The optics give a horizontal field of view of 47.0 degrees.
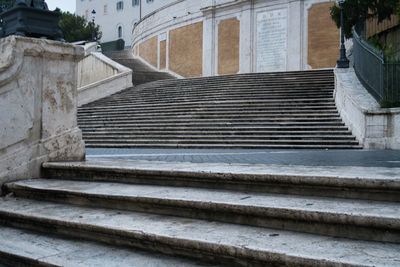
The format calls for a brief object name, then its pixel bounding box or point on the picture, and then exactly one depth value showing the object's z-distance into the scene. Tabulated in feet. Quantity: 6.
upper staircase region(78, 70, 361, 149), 39.27
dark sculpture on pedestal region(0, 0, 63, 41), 16.71
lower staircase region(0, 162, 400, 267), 8.77
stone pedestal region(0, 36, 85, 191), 15.67
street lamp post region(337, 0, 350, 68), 48.24
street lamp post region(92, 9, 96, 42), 194.86
